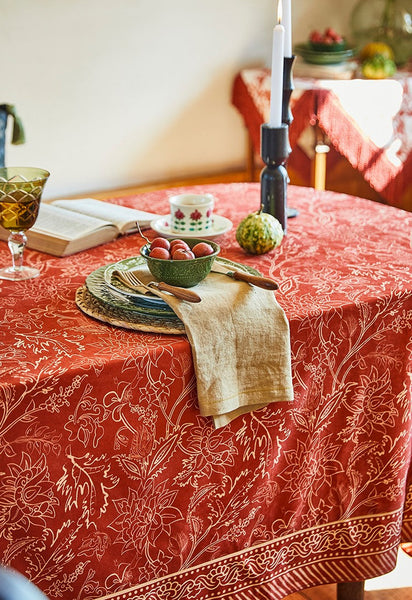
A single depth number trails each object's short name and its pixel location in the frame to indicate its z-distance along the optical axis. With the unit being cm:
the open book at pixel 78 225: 150
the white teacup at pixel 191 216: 152
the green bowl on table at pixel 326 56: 309
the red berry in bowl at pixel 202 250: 123
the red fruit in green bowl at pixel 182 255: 120
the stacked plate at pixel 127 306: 114
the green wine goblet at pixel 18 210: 131
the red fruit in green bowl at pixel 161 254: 120
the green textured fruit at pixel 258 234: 144
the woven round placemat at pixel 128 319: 113
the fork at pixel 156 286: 112
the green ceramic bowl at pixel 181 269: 118
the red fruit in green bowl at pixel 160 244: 123
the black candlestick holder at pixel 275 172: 155
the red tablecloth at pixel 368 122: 286
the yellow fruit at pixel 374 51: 311
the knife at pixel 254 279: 119
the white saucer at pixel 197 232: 153
